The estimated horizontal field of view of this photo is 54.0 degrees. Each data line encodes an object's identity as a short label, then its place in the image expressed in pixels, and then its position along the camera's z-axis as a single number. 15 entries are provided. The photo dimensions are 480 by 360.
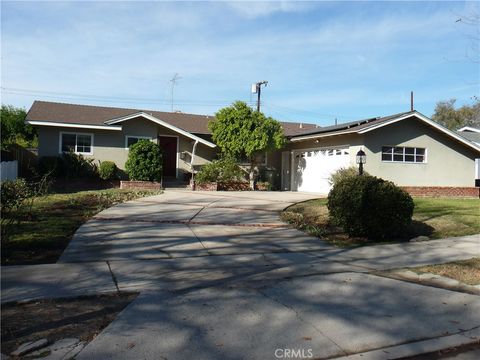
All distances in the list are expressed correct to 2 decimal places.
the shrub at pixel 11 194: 7.96
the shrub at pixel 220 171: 21.62
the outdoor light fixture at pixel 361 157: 14.77
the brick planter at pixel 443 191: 21.39
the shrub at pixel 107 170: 20.50
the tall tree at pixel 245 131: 21.97
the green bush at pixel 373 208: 10.10
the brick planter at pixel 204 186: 21.35
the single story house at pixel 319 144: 21.05
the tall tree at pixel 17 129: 30.22
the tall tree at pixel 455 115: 57.25
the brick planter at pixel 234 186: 21.89
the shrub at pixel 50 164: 19.78
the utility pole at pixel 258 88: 36.09
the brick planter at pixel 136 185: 19.72
